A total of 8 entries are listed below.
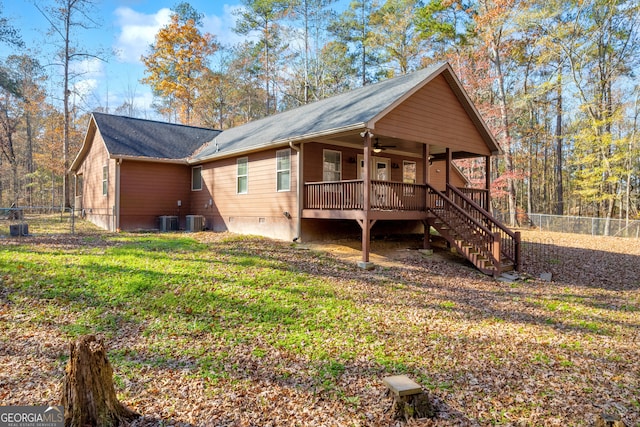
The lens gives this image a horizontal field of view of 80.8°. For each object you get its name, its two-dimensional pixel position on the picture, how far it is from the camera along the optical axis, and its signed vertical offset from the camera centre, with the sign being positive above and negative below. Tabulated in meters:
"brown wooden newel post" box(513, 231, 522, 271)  10.24 -1.23
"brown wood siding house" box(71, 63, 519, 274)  10.55 +1.44
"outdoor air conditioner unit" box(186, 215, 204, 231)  15.72 -0.71
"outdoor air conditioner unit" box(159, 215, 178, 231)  15.91 -0.73
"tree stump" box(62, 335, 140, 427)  3.34 -1.63
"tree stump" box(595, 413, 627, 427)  3.10 -1.78
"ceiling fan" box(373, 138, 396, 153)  12.38 +2.06
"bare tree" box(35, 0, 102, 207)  21.88 +10.13
